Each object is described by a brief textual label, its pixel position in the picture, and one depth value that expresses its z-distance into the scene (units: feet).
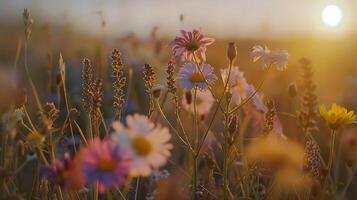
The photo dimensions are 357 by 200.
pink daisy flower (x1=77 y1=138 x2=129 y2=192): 1.15
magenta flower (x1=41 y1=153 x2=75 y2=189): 1.34
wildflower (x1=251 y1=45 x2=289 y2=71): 1.98
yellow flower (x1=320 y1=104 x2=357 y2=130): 1.77
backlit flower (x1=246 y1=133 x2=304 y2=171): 1.71
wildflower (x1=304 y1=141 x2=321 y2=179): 1.66
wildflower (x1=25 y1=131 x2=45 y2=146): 1.56
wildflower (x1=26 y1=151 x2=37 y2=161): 2.00
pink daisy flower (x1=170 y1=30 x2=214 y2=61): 1.92
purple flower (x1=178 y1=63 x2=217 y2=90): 1.99
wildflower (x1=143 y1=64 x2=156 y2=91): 1.83
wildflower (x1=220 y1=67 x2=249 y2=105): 2.24
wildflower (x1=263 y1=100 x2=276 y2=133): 1.93
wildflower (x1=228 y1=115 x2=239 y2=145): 1.83
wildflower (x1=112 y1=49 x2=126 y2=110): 1.79
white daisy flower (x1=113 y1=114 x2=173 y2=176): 1.17
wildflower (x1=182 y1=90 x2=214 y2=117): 2.55
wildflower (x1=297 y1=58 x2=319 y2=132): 2.01
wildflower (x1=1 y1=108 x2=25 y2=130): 1.73
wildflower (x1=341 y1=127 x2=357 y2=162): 1.78
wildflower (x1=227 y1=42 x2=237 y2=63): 1.86
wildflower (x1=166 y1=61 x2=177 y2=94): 1.88
